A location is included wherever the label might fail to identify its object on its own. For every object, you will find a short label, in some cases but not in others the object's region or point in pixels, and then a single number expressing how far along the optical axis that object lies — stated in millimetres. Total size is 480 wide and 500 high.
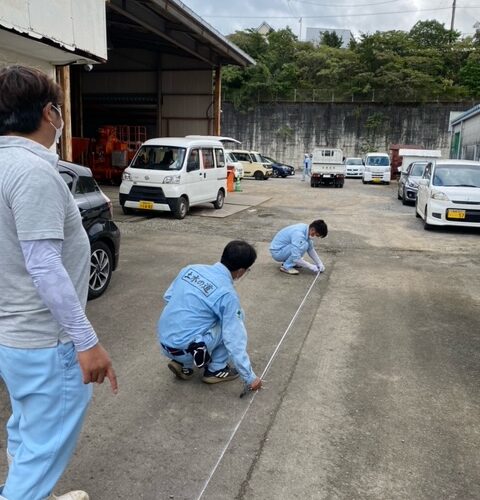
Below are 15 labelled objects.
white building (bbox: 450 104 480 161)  22920
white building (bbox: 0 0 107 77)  7539
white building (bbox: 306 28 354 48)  65550
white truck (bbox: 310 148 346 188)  24359
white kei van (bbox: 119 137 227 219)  11914
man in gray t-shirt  1623
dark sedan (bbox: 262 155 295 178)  32003
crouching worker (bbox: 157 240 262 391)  3320
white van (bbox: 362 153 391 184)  28297
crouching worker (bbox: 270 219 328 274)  6878
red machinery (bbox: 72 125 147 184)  19625
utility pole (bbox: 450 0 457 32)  48825
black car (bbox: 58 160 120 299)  5594
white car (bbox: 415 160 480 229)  10934
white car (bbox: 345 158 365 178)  32750
